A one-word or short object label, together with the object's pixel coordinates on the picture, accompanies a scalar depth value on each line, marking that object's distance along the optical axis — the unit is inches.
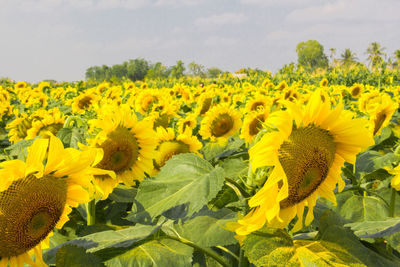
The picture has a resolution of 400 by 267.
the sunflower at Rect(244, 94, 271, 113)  189.3
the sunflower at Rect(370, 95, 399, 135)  134.5
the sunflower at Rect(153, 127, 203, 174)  111.2
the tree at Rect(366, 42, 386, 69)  3649.9
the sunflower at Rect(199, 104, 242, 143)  168.4
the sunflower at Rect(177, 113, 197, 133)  152.9
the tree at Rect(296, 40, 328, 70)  3863.2
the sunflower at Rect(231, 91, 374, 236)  46.8
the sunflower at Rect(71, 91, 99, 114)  205.5
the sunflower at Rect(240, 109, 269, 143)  144.8
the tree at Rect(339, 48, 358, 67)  3446.4
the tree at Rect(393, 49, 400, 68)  2868.1
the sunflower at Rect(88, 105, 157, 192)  81.3
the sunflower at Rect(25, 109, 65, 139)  135.3
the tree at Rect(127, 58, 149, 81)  3421.5
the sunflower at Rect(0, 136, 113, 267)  45.7
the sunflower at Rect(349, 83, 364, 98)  307.3
